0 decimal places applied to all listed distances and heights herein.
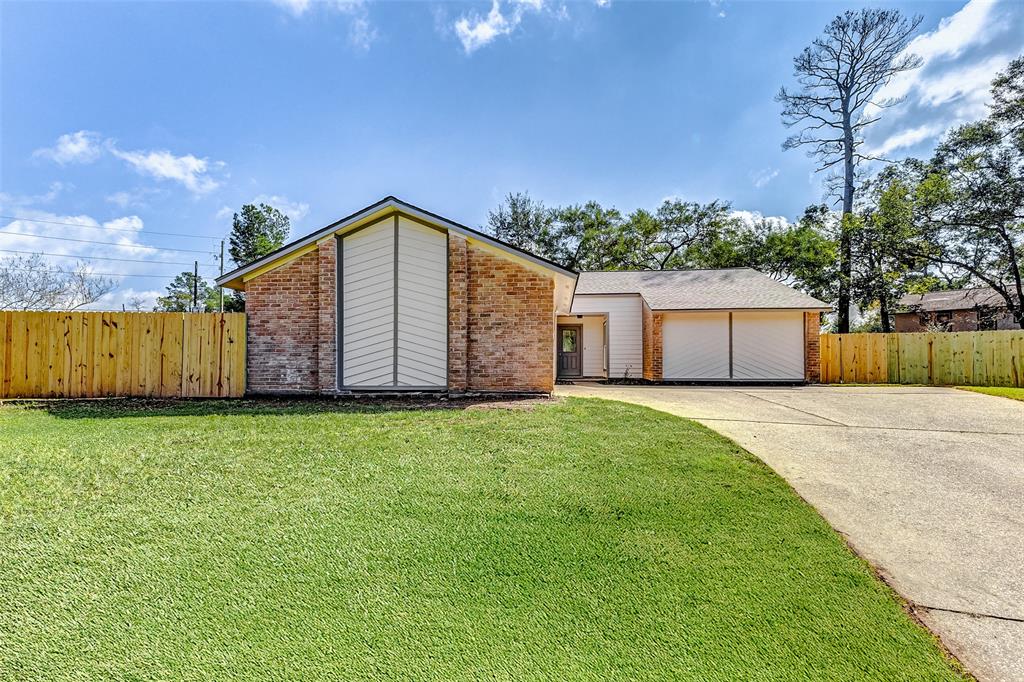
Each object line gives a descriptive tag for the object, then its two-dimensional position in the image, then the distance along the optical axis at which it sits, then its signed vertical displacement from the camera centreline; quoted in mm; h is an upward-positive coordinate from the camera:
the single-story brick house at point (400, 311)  9016 +885
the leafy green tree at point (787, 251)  22578 +6135
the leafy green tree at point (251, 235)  29594 +8320
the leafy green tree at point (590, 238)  28375 +7861
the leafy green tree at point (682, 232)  27300 +8011
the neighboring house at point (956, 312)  21103 +2658
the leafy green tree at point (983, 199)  16672 +6416
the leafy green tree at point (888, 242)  18625 +5131
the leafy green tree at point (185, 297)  34625 +4524
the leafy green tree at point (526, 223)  29672 +9269
